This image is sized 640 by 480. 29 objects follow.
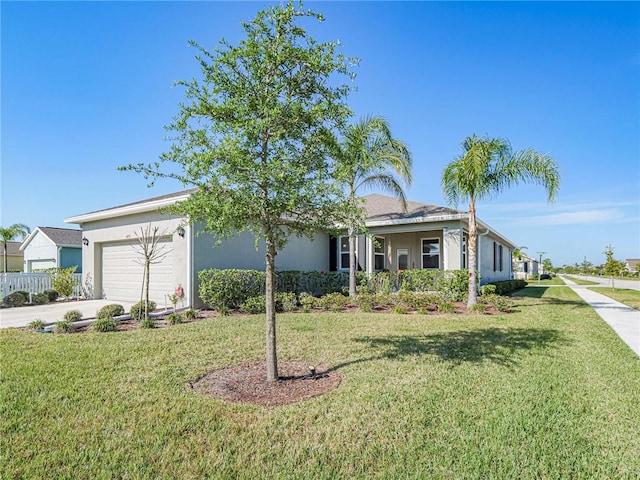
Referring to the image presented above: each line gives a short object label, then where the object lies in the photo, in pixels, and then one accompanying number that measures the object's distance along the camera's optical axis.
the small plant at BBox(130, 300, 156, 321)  9.41
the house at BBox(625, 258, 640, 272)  80.44
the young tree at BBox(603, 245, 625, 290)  26.75
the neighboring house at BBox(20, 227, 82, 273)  22.52
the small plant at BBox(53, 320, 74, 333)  8.08
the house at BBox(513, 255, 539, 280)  41.98
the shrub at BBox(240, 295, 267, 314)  10.63
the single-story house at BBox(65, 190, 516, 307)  11.65
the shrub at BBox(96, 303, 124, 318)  9.10
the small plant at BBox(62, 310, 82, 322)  8.70
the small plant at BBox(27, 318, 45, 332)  8.22
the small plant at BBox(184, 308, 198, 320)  9.67
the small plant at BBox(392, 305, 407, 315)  11.04
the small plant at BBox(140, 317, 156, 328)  8.39
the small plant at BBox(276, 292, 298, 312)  11.29
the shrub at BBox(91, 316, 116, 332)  8.07
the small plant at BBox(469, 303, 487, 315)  11.17
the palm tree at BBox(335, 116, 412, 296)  13.07
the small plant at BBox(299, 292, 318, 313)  11.53
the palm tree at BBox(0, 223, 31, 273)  28.31
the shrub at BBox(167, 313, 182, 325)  8.99
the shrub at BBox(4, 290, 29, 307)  12.74
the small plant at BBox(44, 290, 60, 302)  14.17
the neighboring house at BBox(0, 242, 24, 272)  35.82
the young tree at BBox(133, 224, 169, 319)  12.09
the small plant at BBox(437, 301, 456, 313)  11.27
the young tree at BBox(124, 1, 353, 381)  4.16
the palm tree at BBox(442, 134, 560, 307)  11.70
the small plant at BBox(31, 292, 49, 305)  13.49
